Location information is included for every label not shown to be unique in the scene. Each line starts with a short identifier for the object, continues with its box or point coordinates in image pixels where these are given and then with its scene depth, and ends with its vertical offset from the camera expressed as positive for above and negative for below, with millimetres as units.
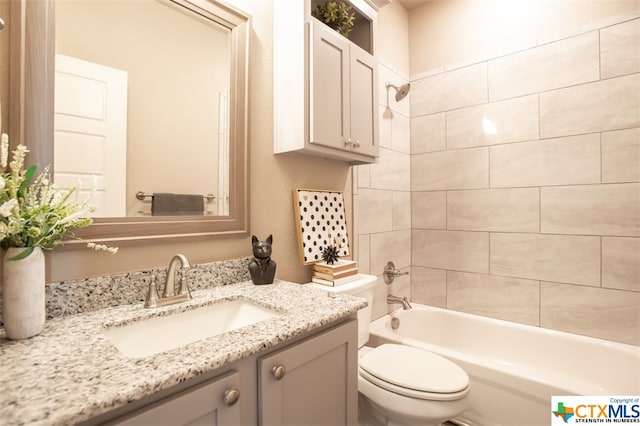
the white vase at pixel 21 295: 754 -198
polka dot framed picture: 1640 -47
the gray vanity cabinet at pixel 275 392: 630 -431
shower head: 2392 +953
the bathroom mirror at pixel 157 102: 877 +324
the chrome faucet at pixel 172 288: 1045 -258
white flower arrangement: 732 +6
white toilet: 1268 -707
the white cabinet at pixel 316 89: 1424 +598
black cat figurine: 1322 -214
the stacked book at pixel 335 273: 1602 -305
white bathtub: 1522 -850
